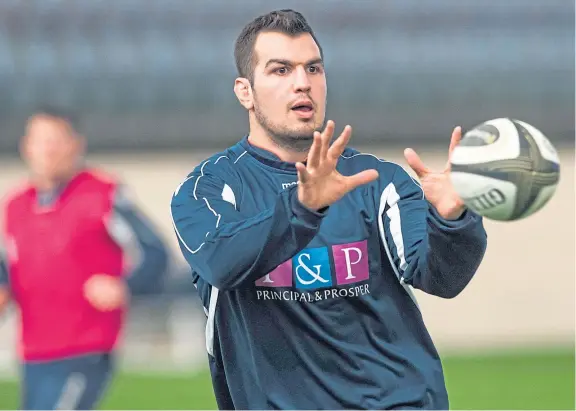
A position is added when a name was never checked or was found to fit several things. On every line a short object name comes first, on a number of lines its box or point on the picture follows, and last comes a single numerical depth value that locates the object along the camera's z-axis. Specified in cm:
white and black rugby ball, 765
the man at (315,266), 798
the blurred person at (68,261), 1370
